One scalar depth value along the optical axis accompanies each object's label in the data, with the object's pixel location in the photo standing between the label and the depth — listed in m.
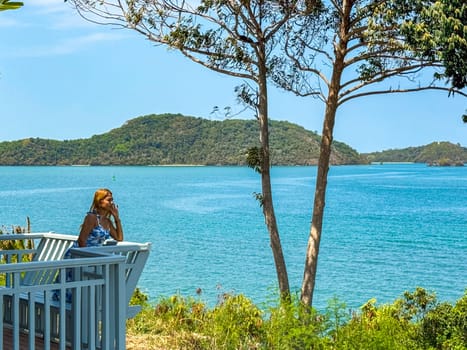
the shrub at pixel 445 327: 8.19
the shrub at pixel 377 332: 6.47
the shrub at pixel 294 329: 6.39
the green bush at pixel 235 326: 7.38
